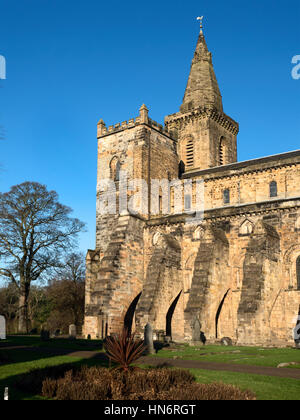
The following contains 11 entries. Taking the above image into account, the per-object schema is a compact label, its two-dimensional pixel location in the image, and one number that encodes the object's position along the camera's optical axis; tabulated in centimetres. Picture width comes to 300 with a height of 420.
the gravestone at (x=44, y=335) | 2614
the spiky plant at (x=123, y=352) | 1177
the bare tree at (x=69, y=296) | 4781
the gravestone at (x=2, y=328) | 2763
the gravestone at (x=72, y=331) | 2923
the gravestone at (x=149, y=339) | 2023
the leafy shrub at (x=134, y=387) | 959
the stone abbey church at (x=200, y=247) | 2700
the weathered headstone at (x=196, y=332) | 2450
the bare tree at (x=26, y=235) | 3675
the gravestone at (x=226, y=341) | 2515
